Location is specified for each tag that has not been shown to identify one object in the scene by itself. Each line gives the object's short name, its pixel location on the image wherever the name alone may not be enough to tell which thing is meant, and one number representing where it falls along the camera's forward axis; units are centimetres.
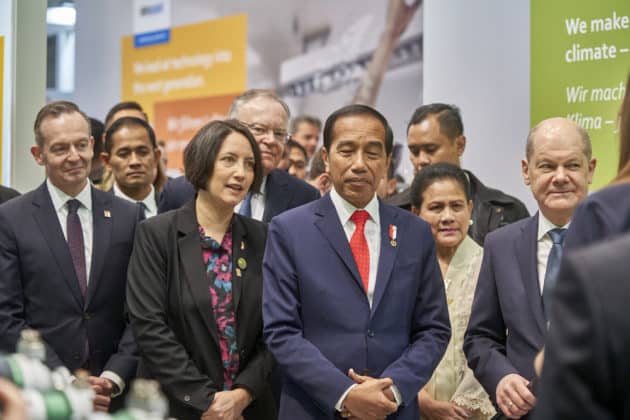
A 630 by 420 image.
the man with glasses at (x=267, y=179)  400
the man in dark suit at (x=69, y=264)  348
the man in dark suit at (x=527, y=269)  304
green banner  465
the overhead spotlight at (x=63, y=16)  756
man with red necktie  297
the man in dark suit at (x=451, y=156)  445
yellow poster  812
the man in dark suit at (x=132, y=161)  481
